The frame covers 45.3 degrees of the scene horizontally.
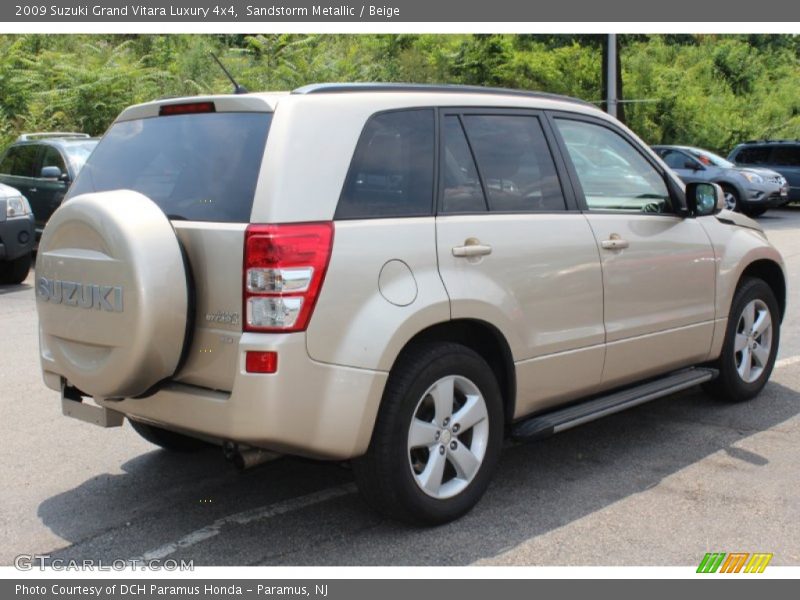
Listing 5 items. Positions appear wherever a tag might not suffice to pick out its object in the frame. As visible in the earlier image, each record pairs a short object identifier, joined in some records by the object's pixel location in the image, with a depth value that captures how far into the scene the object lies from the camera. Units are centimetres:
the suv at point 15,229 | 1128
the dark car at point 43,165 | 1330
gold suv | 363
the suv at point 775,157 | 2291
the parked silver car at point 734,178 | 2062
